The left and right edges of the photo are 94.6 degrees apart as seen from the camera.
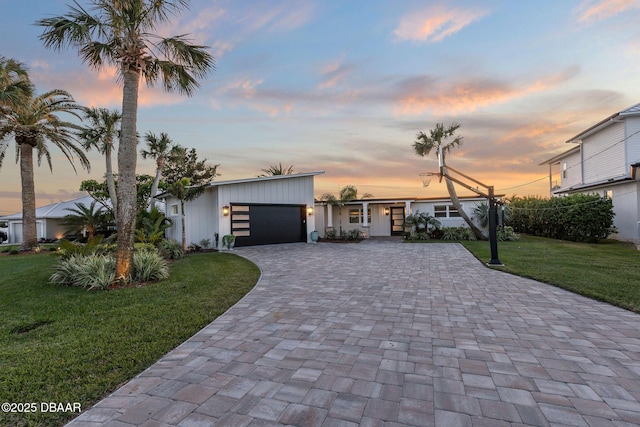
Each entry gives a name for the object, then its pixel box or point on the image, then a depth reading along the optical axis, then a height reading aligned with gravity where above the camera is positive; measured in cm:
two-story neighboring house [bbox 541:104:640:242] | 1270 +246
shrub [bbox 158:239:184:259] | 1095 -109
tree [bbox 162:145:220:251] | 2808 +490
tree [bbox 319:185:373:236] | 1770 +128
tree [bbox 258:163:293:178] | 2597 +436
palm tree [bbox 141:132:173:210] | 1773 +429
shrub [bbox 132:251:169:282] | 668 -110
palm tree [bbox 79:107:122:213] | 1470 +456
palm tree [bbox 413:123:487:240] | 1574 +389
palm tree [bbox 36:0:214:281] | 609 +385
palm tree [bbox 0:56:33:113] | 1099 +591
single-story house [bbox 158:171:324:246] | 1342 +39
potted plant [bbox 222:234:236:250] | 1313 -96
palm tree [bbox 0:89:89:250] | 1256 +398
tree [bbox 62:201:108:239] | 1669 +10
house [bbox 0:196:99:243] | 2200 +17
